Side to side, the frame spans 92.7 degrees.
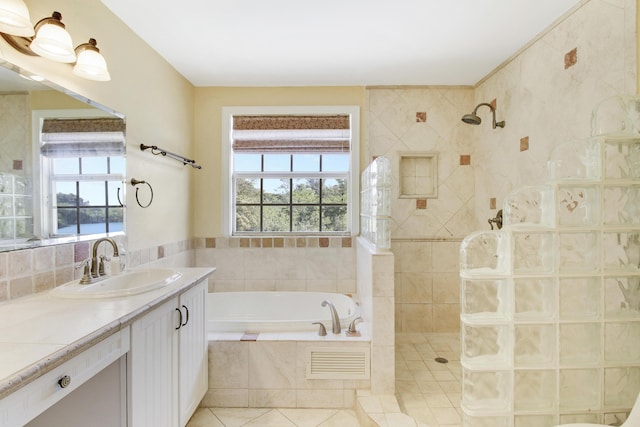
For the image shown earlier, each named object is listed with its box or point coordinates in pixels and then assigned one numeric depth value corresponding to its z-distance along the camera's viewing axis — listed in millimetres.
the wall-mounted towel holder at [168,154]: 2092
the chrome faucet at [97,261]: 1518
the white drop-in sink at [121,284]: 1277
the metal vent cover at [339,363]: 1919
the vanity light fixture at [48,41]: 1148
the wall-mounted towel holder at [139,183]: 1979
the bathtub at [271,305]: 2754
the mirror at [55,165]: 1234
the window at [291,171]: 2910
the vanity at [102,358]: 764
